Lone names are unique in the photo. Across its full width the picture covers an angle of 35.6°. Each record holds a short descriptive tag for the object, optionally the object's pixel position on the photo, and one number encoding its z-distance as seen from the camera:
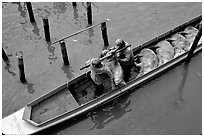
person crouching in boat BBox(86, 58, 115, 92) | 9.27
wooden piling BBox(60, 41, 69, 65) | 11.01
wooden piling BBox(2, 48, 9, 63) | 11.70
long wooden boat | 9.03
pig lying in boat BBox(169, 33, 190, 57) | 11.70
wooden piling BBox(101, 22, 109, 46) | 12.02
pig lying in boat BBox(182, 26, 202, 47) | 12.18
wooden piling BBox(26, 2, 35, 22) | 12.99
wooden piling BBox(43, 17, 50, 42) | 11.95
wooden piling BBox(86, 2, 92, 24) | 12.96
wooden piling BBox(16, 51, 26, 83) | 10.30
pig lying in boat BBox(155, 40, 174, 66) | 11.25
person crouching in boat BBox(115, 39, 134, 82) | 10.05
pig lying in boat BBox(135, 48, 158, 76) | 10.84
